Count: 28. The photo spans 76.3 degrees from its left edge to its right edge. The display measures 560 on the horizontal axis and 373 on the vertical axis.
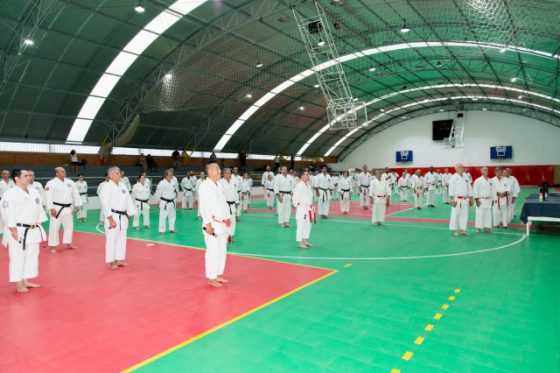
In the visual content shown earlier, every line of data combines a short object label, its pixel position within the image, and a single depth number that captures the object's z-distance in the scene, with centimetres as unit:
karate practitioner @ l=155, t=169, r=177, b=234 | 1123
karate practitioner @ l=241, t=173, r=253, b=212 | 1665
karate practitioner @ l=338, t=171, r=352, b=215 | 1584
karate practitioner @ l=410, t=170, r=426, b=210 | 1708
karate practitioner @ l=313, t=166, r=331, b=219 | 1420
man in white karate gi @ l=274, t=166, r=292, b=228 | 1249
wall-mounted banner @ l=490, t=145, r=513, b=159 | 3678
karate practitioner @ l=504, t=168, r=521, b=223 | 1174
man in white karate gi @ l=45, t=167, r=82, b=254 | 866
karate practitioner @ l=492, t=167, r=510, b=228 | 1124
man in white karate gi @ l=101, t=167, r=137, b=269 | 689
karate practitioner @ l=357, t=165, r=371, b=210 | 1779
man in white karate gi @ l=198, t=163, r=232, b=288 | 568
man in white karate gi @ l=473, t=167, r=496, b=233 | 1041
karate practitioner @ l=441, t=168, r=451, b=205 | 2002
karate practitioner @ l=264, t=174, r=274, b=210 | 1855
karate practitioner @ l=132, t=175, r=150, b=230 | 1235
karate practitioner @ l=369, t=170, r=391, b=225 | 1230
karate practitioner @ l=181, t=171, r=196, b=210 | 1854
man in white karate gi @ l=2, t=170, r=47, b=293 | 549
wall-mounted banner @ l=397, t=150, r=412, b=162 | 4256
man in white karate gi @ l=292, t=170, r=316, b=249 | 870
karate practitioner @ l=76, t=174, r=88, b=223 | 1468
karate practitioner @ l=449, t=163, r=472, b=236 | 1008
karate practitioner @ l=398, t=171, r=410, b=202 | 2058
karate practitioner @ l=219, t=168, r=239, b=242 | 944
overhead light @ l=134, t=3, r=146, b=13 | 1341
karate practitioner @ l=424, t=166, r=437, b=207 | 1837
